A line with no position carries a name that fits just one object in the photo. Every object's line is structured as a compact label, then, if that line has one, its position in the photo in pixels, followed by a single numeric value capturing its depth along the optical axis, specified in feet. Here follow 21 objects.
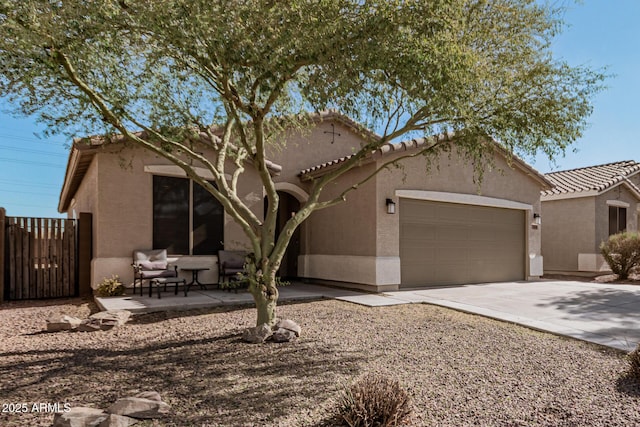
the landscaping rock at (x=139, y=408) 10.98
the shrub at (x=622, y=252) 45.75
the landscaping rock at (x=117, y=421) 10.30
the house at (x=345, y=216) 33.01
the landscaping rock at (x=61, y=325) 21.89
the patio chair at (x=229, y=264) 34.94
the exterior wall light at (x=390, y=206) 35.53
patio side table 34.40
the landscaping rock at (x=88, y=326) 21.91
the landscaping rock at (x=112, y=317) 22.56
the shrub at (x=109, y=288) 31.40
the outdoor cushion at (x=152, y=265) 31.50
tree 15.34
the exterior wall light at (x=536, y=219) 47.34
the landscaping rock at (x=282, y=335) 19.11
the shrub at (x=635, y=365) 14.48
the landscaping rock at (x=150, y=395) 11.73
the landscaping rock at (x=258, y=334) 19.01
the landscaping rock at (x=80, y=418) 10.12
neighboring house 53.26
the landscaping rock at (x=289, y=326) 19.78
